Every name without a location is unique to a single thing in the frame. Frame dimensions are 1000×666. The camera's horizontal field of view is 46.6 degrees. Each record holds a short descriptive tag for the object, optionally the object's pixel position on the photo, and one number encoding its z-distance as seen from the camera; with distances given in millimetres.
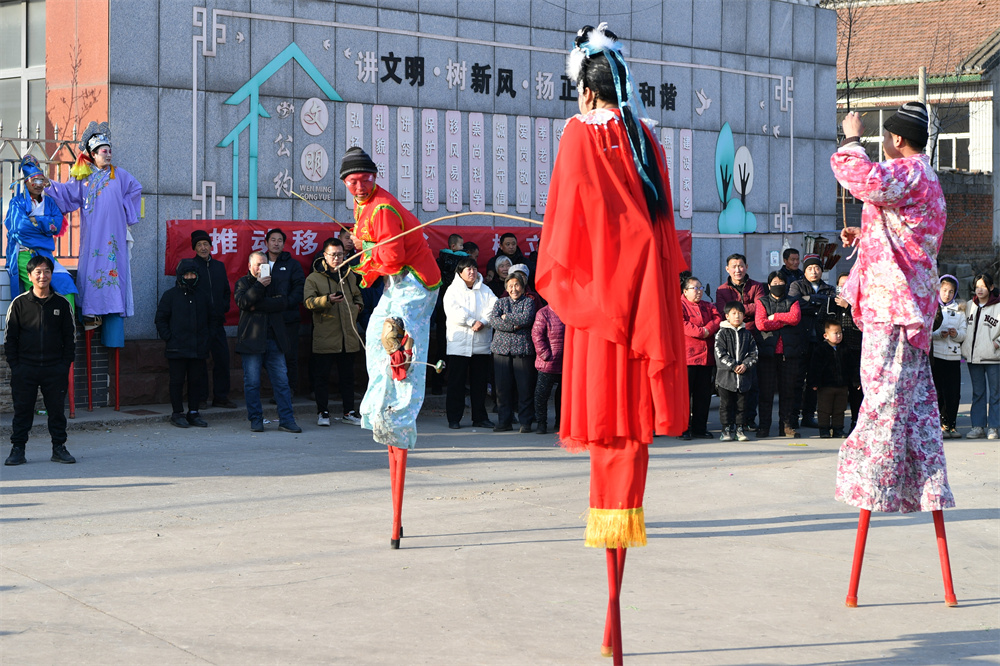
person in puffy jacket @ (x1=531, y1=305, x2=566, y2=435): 11242
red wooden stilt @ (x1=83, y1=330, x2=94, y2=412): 11305
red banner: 11992
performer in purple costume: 11102
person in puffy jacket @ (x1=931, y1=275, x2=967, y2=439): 11648
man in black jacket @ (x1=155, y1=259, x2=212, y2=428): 11102
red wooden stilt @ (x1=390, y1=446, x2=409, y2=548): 6352
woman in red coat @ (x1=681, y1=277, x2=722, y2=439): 11453
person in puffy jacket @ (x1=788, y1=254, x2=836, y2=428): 11805
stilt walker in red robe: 4387
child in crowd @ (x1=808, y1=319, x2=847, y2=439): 11477
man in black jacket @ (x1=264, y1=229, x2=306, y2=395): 11320
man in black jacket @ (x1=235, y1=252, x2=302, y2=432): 10969
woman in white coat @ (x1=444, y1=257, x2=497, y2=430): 11797
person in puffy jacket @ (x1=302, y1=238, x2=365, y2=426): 11516
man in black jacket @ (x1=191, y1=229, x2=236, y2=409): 11484
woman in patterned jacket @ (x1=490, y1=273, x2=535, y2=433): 11492
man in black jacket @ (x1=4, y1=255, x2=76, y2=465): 8945
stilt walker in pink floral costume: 5277
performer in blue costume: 10672
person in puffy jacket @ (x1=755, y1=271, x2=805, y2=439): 11578
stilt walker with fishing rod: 6480
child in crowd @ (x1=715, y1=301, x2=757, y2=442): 11211
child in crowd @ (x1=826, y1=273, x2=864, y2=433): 11562
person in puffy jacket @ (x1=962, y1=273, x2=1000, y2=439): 11641
